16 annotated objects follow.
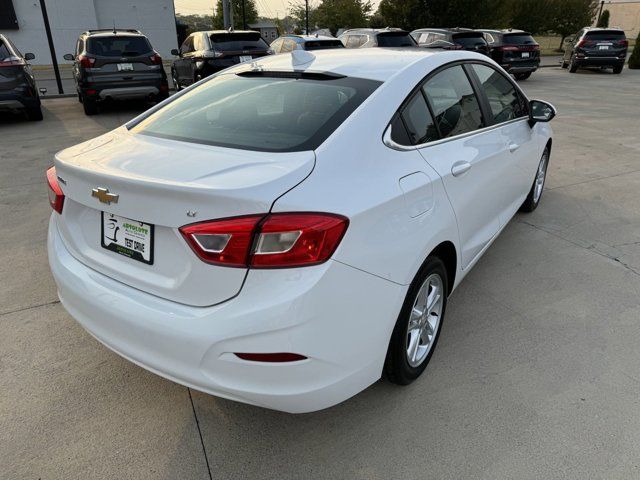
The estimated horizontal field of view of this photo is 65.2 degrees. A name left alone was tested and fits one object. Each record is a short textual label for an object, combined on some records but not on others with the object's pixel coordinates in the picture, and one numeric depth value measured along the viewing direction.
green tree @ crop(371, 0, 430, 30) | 25.72
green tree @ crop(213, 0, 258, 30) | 44.37
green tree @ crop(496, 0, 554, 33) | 31.89
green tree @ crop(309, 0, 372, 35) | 40.44
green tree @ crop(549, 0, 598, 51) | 31.77
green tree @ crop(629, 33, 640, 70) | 22.05
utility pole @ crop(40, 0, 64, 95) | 13.07
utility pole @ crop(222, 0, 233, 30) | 20.50
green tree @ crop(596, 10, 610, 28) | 33.37
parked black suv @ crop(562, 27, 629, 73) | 18.98
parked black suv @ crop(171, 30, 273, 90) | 11.20
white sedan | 1.76
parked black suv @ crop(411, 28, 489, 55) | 15.68
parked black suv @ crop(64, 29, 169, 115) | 9.98
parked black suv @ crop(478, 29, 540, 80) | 16.48
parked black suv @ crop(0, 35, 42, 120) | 8.61
